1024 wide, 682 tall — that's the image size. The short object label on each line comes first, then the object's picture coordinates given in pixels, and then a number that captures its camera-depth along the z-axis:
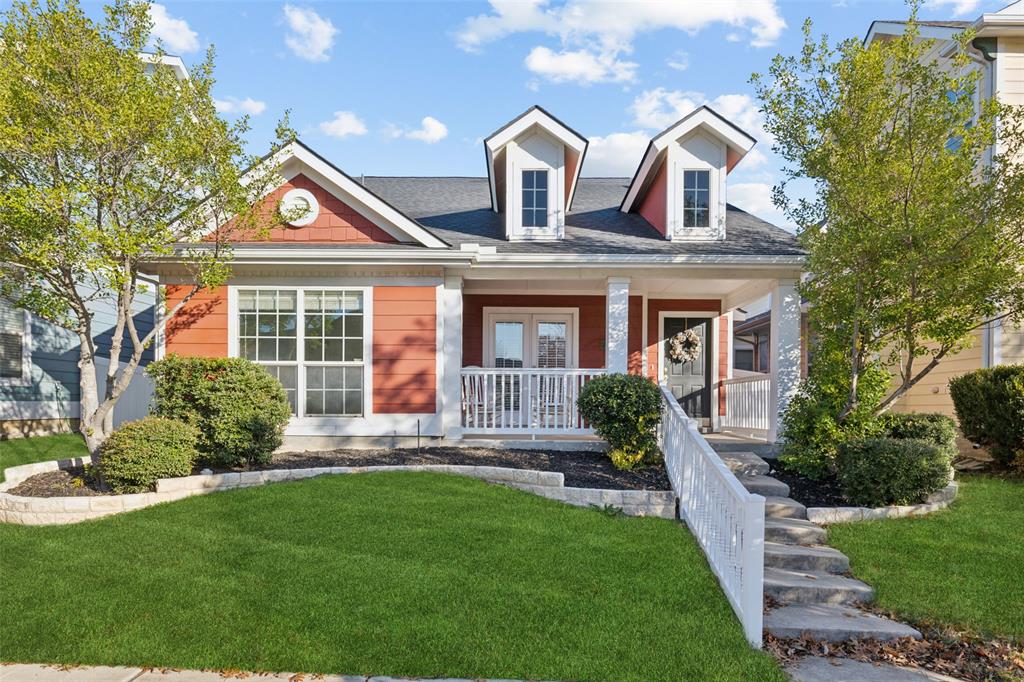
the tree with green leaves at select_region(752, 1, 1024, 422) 6.78
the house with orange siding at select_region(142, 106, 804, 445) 9.16
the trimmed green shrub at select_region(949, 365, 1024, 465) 7.77
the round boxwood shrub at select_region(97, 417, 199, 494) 6.70
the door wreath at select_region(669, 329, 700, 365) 12.05
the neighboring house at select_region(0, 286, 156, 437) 10.58
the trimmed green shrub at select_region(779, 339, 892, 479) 7.61
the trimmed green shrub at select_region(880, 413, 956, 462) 7.52
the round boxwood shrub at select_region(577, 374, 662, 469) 7.58
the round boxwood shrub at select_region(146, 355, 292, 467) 7.52
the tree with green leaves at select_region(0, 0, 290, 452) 6.54
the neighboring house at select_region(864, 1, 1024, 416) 9.23
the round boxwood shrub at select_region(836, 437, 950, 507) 6.50
